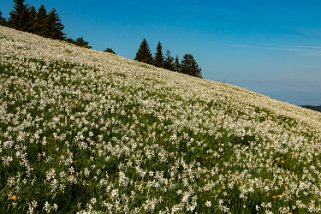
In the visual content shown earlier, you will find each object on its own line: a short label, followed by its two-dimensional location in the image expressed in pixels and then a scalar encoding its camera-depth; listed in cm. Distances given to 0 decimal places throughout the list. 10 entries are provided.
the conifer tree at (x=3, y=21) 11988
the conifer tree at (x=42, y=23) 9494
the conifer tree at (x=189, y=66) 12531
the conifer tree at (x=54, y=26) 9656
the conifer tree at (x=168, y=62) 11962
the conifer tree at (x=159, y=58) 11688
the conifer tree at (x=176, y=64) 12519
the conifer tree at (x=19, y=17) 10044
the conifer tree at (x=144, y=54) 11462
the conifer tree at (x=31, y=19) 9999
